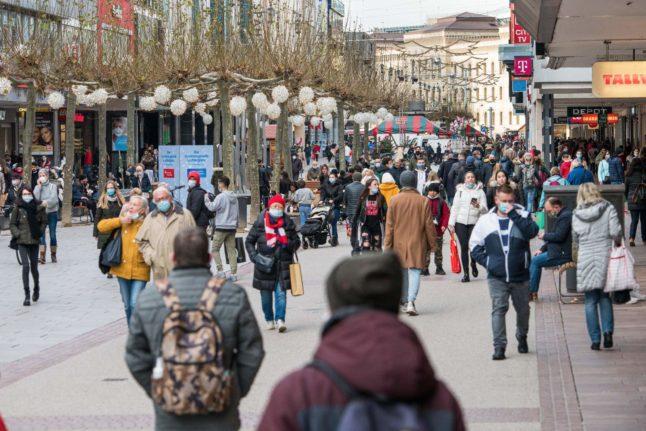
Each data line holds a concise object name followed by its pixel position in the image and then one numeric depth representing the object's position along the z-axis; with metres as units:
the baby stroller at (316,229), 28.44
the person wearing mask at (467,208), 20.05
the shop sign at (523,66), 40.45
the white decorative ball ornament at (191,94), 36.91
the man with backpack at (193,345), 5.82
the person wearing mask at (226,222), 20.69
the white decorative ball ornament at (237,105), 35.25
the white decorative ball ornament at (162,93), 35.28
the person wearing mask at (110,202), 21.03
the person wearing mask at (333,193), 30.33
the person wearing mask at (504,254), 12.77
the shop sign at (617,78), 20.22
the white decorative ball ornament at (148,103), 39.66
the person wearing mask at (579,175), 26.17
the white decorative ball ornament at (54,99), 37.06
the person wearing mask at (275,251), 15.15
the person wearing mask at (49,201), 24.42
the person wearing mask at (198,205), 22.02
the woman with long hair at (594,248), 12.84
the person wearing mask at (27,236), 18.64
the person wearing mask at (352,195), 25.41
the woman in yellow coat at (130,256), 13.54
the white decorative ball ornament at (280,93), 36.25
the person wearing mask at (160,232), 12.98
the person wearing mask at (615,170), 33.19
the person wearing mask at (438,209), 21.12
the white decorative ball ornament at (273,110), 37.66
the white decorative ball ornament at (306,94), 37.69
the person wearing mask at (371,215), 19.56
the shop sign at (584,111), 55.53
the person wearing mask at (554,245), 16.36
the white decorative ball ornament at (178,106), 38.28
